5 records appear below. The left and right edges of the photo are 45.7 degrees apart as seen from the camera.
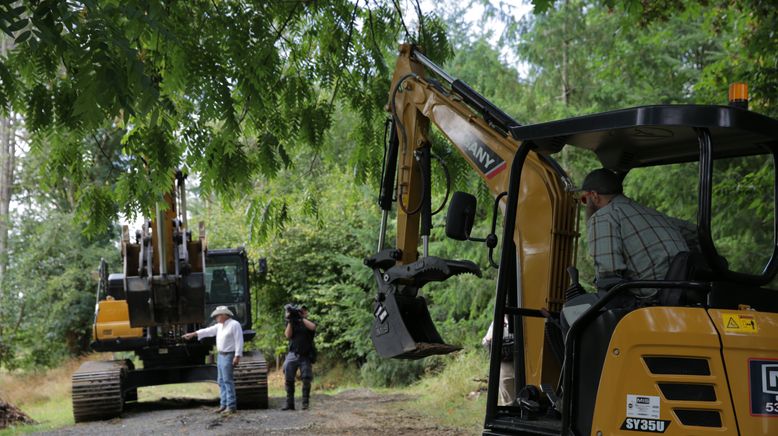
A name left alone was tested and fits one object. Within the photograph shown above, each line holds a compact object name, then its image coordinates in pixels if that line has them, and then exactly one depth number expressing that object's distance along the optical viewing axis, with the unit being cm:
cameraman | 1520
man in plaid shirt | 489
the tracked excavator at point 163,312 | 1319
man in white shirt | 1405
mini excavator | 439
